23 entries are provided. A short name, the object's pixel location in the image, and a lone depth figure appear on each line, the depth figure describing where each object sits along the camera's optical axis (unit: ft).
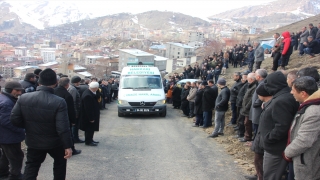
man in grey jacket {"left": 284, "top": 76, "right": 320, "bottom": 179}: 9.50
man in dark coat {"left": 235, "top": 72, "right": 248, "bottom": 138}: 25.40
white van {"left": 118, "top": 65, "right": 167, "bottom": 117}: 37.70
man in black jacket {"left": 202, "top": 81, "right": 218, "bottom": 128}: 29.96
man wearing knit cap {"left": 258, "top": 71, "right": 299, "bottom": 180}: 11.55
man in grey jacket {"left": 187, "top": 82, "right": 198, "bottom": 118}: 37.76
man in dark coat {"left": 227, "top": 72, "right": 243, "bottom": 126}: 27.76
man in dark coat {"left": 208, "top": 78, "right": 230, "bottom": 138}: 26.81
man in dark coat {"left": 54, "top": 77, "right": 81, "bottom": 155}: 18.34
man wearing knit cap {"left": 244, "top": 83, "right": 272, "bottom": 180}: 14.11
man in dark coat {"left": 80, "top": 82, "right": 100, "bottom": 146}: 22.70
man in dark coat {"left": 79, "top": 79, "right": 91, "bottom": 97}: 27.29
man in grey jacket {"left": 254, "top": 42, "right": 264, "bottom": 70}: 42.13
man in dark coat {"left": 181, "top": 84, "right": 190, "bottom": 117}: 41.81
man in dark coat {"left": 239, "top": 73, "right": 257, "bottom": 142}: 23.39
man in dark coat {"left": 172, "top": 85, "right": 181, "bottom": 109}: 48.38
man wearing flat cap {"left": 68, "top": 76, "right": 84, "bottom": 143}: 22.91
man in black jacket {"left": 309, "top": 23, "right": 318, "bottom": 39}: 45.52
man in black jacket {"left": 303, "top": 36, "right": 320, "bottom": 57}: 42.69
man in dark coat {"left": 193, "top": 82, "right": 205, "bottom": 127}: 32.81
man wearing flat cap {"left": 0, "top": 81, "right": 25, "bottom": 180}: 14.30
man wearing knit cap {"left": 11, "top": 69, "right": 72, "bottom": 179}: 12.24
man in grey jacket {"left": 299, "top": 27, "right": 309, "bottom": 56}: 46.56
